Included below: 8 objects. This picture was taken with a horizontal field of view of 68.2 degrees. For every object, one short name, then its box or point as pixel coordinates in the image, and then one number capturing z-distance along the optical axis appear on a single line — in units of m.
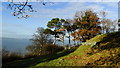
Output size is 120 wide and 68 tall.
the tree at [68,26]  22.09
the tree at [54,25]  21.60
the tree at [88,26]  19.90
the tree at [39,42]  19.51
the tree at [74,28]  21.68
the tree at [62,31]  21.78
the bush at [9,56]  12.56
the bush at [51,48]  18.37
